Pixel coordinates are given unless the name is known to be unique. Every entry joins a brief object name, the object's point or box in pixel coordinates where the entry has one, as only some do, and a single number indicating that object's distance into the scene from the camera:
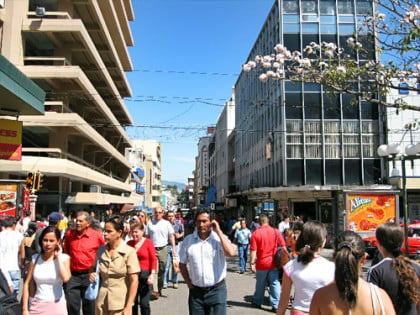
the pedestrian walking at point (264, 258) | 8.57
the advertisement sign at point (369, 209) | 15.95
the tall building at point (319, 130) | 29.44
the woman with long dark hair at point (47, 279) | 4.63
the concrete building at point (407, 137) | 28.88
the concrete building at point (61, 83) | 24.55
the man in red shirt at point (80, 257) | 6.14
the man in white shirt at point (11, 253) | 6.94
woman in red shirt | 6.25
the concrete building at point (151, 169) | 92.25
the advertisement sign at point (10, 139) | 9.61
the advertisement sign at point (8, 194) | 15.80
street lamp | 12.21
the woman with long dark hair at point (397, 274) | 3.30
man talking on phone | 4.71
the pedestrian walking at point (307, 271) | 3.78
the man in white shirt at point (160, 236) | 9.87
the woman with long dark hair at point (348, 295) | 2.74
